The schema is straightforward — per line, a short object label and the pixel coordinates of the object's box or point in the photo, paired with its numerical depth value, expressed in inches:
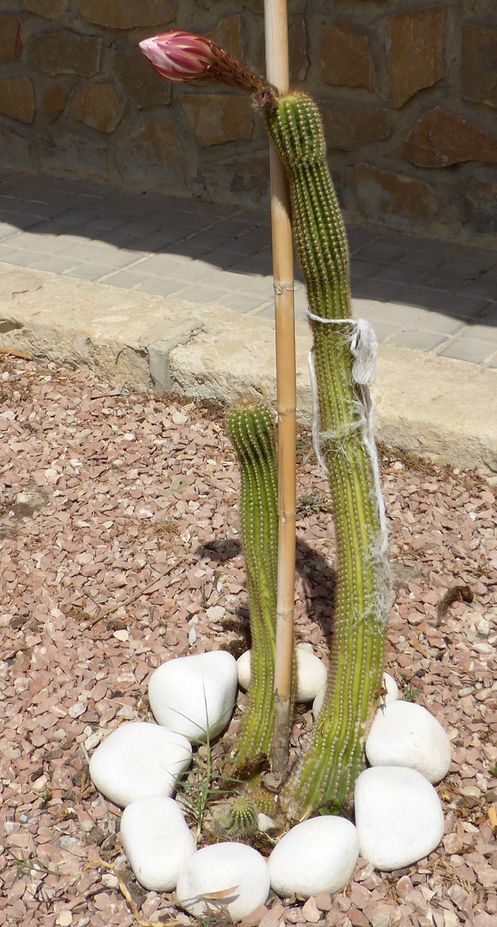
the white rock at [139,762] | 102.1
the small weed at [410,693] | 110.5
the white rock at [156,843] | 94.3
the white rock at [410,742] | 100.2
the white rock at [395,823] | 94.2
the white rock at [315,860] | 91.8
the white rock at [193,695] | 107.5
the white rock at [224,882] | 90.7
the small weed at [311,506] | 139.2
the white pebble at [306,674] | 111.8
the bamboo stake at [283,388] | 84.7
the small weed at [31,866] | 96.9
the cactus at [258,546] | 99.6
